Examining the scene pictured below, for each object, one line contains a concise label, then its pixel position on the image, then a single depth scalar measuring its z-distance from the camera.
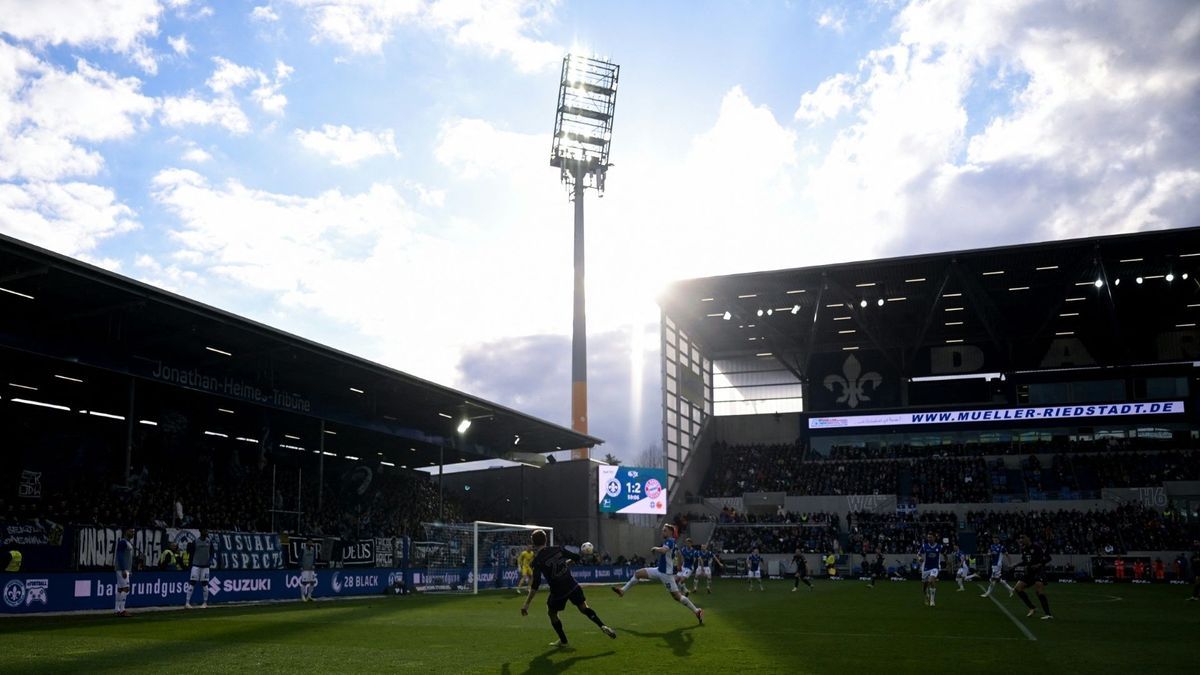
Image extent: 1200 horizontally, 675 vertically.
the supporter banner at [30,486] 39.25
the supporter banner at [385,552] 40.41
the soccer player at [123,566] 23.78
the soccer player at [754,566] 43.12
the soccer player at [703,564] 38.86
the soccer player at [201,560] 27.22
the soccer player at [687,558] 34.11
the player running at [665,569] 21.59
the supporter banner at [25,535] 29.02
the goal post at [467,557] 40.47
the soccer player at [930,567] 28.75
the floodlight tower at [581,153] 69.19
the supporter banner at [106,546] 30.28
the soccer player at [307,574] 31.89
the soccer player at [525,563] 34.44
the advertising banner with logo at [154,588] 23.90
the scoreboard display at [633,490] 59.72
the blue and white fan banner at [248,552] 32.19
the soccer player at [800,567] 39.66
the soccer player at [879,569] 55.03
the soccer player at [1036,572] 22.81
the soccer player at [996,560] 35.46
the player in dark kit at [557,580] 15.70
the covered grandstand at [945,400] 58.31
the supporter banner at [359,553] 38.12
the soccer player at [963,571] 38.50
